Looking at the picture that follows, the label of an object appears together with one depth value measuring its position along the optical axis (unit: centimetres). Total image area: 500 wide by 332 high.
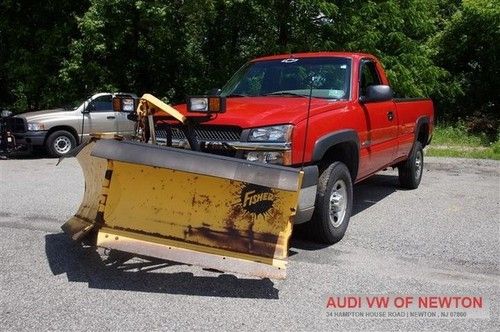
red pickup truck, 463
